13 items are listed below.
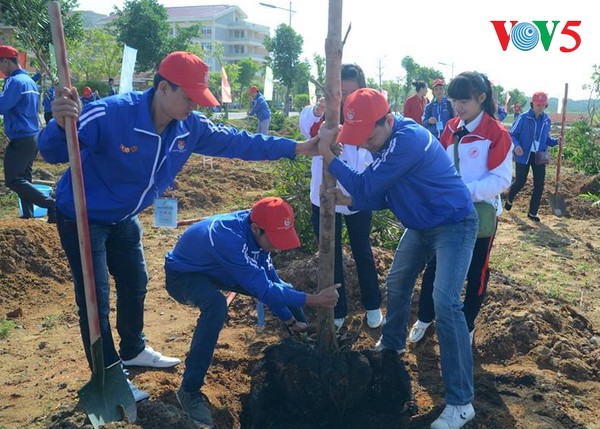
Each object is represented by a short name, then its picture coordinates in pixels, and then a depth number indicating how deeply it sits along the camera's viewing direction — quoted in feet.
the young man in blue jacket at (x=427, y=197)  9.57
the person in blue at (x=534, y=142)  28.81
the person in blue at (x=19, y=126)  21.44
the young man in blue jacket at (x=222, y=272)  10.14
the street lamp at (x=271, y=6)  89.67
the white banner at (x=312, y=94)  34.04
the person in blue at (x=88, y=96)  50.02
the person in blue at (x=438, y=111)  35.91
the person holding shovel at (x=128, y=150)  9.39
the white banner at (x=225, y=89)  51.16
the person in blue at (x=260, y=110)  53.36
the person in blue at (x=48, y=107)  35.87
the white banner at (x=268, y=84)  57.98
